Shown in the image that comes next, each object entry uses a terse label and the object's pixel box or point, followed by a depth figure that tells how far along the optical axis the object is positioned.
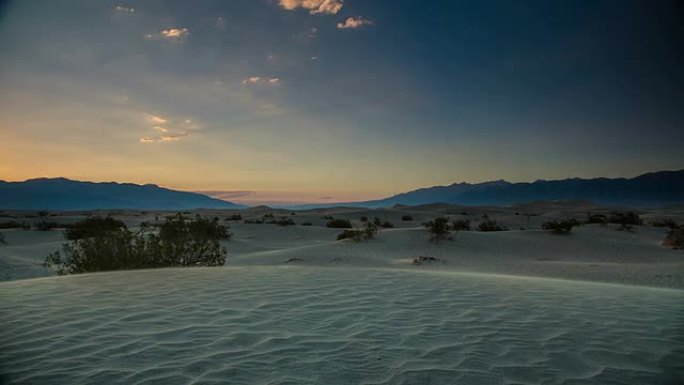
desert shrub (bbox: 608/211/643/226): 24.20
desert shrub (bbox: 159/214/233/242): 13.01
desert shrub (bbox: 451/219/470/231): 20.95
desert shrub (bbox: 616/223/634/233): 20.50
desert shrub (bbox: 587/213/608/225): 24.30
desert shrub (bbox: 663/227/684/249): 16.30
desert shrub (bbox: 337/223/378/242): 18.03
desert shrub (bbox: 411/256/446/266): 13.02
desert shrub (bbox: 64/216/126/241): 17.13
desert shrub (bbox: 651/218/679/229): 23.54
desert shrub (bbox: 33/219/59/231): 22.53
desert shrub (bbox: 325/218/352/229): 26.64
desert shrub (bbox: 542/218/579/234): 19.20
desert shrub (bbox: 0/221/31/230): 25.02
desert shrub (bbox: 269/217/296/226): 26.03
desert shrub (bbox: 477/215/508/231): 23.23
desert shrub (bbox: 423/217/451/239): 17.98
